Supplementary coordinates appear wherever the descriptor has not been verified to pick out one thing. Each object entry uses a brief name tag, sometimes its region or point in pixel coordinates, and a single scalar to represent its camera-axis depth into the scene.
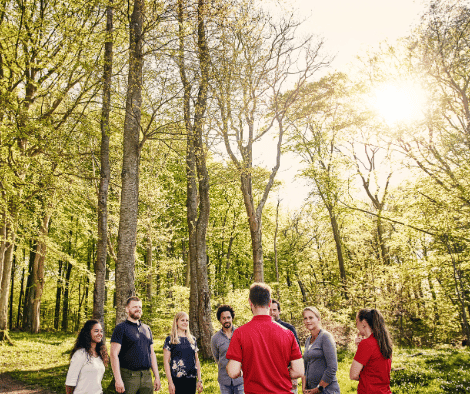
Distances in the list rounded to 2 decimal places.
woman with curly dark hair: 3.88
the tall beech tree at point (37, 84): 9.29
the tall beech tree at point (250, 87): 12.00
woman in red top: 3.50
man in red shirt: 2.80
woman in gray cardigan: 3.97
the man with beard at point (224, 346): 4.60
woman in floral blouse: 4.80
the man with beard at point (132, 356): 4.34
